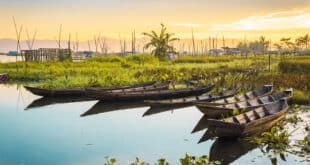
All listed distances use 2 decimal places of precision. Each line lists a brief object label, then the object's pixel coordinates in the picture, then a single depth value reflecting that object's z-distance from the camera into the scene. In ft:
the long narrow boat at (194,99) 55.28
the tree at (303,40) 196.05
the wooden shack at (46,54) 139.08
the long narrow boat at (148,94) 61.06
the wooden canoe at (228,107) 42.09
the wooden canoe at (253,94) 52.95
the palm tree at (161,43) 159.22
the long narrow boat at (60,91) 66.44
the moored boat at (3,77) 101.04
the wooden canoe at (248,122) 34.37
